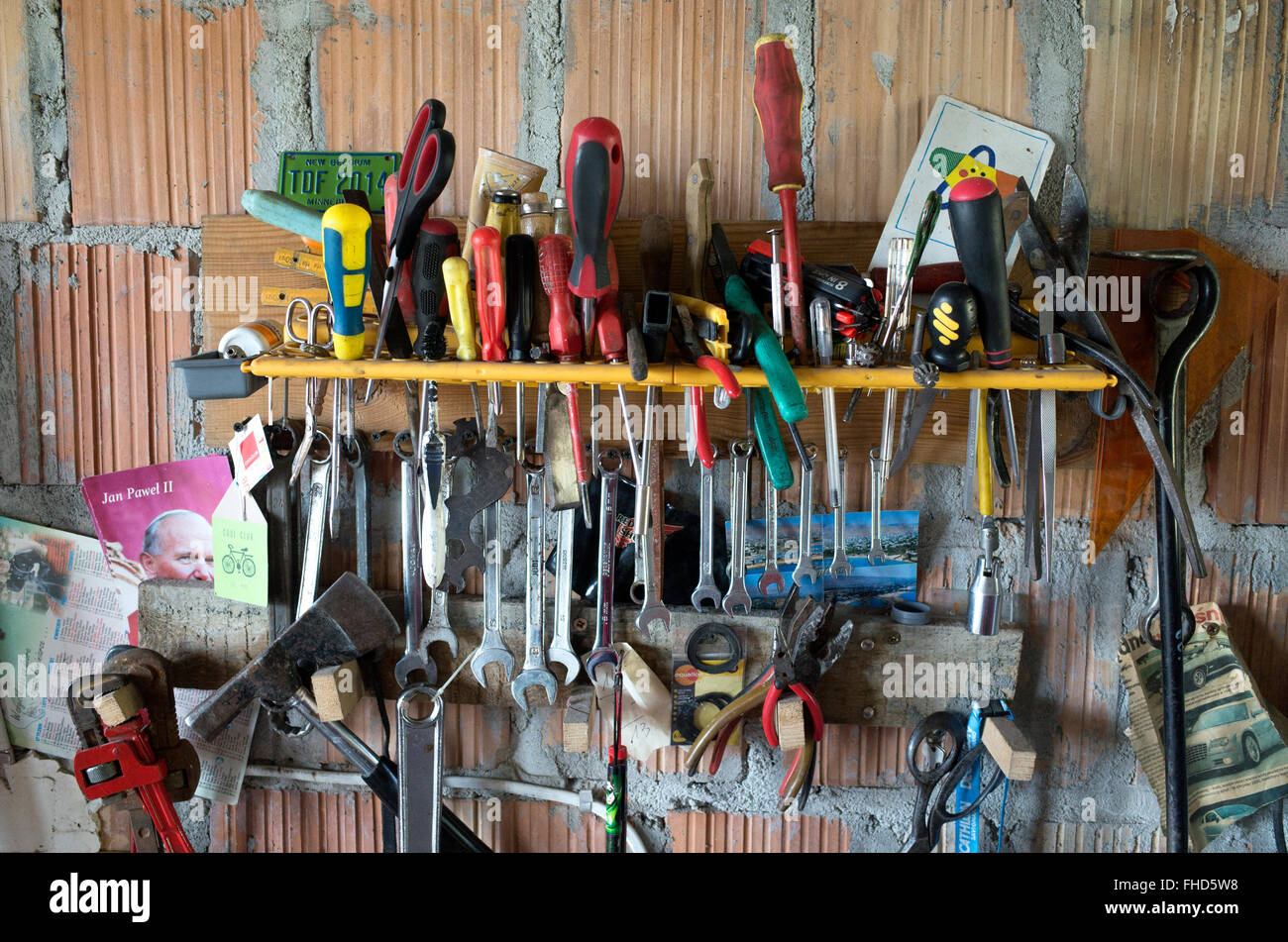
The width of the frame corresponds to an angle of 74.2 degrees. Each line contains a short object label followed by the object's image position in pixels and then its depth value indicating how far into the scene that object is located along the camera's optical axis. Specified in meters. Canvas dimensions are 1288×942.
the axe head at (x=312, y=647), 0.93
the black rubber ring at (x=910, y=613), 0.94
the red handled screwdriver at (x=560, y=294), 0.75
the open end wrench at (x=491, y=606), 0.95
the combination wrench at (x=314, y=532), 0.96
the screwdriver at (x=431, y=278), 0.77
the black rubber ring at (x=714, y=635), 0.95
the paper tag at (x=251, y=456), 0.94
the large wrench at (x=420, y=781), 0.95
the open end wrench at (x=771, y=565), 0.93
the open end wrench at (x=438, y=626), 0.97
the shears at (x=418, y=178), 0.72
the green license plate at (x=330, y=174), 0.95
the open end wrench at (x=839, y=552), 0.92
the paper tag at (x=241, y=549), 0.97
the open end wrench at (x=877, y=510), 0.94
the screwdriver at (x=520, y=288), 0.77
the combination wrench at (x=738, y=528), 0.92
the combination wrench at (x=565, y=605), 0.95
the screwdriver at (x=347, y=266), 0.73
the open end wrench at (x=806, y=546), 0.93
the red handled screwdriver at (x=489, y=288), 0.74
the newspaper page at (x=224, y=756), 1.06
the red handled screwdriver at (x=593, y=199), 0.68
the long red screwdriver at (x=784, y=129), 0.74
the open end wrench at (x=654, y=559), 0.93
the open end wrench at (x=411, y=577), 0.94
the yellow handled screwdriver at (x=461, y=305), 0.73
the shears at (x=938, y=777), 0.95
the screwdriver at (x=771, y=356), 0.72
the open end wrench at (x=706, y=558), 0.94
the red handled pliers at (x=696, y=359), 0.76
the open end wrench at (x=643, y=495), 0.88
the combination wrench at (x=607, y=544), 0.94
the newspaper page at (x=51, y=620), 1.04
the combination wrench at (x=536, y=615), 0.94
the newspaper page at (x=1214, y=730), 0.95
